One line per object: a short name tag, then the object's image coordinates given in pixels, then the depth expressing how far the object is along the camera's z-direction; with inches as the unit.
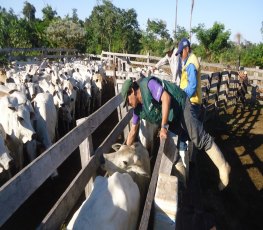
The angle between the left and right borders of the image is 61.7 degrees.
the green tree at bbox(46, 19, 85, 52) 852.5
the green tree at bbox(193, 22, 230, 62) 1084.8
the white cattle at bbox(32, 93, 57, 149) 178.1
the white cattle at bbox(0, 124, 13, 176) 116.8
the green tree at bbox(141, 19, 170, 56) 1066.2
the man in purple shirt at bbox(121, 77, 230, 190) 95.2
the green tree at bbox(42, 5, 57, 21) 1221.9
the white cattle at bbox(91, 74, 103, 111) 336.8
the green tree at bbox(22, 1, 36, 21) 2372.3
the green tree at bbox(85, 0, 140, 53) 1032.4
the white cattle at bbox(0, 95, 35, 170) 153.4
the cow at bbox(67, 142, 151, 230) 61.8
